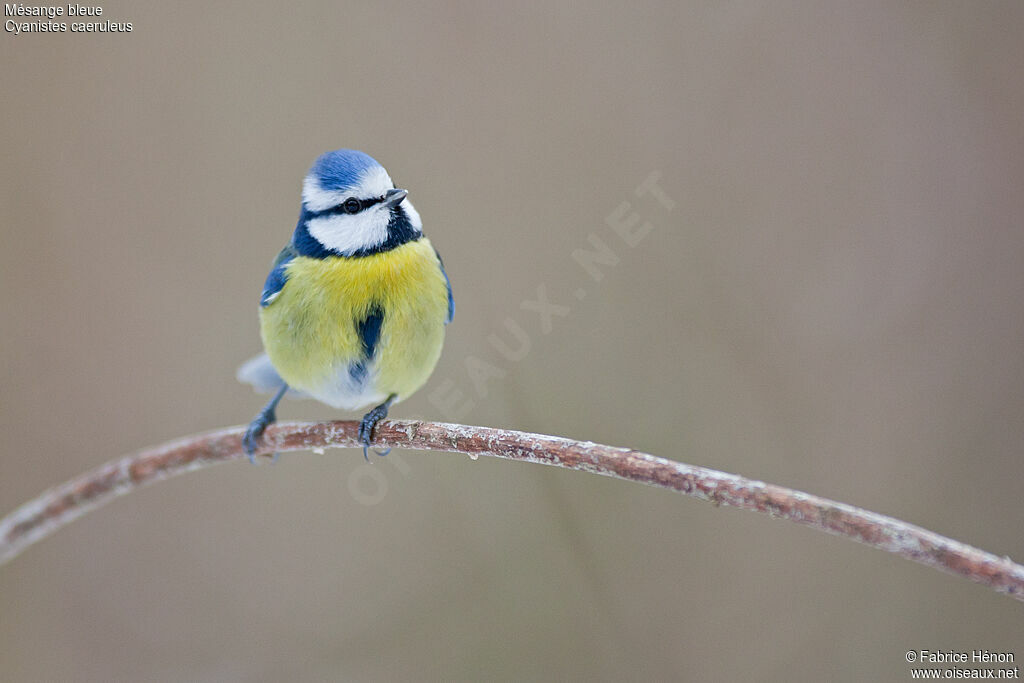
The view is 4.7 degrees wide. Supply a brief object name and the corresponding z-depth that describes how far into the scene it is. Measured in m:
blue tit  3.50
